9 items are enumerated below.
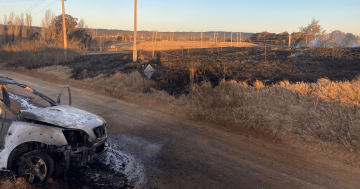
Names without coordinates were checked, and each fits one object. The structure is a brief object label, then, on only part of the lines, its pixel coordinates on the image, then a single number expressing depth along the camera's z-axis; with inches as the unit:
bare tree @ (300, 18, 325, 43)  1703.2
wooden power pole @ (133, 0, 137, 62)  856.9
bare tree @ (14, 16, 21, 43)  1838.6
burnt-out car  161.3
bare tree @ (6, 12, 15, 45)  1854.2
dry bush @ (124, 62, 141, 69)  851.7
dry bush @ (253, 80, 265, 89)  409.6
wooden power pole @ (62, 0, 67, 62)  1076.2
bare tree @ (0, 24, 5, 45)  1824.6
